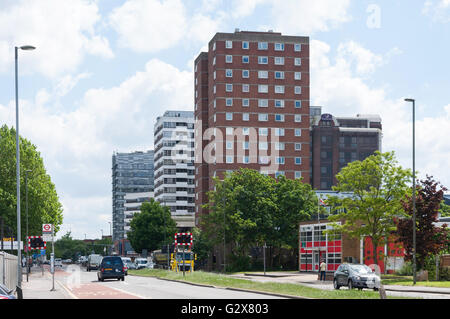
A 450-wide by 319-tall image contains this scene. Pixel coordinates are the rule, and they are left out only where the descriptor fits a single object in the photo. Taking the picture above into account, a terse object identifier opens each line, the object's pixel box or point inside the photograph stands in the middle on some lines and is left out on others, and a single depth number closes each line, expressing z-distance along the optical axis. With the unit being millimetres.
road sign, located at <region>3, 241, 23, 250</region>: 75125
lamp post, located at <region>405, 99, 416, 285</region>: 47575
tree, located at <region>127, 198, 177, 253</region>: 135250
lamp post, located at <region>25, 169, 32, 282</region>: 78688
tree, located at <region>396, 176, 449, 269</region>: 51688
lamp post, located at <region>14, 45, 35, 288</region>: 38094
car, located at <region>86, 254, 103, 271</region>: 94750
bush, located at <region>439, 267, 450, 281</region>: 52522
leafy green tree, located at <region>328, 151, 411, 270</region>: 56188
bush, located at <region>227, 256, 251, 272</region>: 93938
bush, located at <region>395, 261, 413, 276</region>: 59019
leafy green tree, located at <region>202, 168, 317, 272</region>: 91562
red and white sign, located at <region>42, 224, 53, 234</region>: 44062
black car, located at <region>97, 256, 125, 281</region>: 53731
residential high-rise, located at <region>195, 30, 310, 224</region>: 129000
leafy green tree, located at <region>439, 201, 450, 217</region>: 91988
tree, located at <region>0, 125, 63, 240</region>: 81212
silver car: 40125
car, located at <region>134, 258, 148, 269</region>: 107794
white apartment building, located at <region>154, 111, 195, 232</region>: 196625
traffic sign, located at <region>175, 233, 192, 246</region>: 57438
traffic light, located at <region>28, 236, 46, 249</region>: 48750
